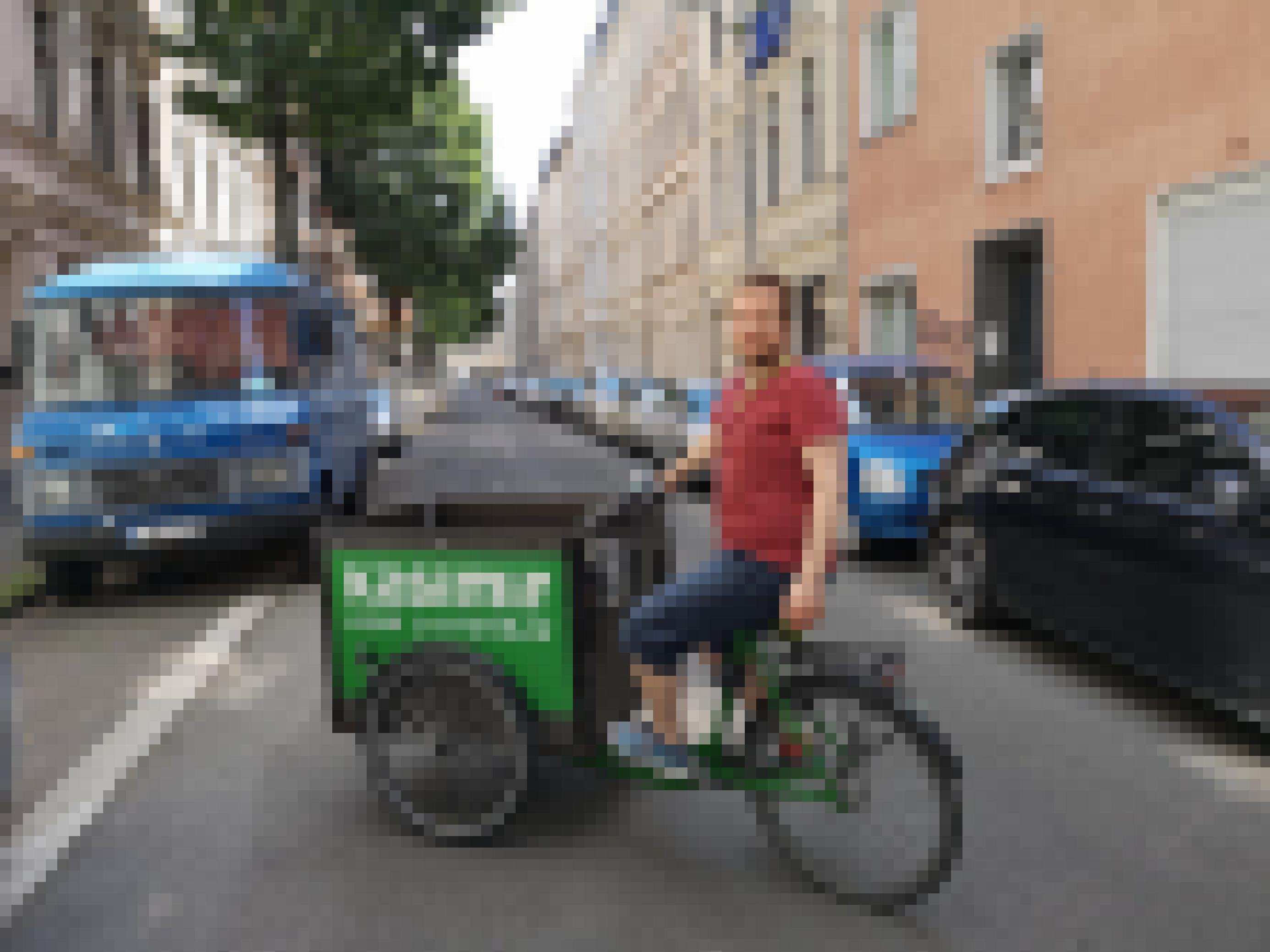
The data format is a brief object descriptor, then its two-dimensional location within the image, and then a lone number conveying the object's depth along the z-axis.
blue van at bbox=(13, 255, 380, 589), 9.62
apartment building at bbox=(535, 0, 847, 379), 27.39
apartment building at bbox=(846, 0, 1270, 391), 14.63
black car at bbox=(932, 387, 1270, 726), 5.86
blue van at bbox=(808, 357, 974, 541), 10.98
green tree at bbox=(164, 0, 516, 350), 23.97
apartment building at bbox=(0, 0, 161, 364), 23.94
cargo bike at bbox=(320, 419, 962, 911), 3.99
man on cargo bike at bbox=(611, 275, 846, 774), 4.03
